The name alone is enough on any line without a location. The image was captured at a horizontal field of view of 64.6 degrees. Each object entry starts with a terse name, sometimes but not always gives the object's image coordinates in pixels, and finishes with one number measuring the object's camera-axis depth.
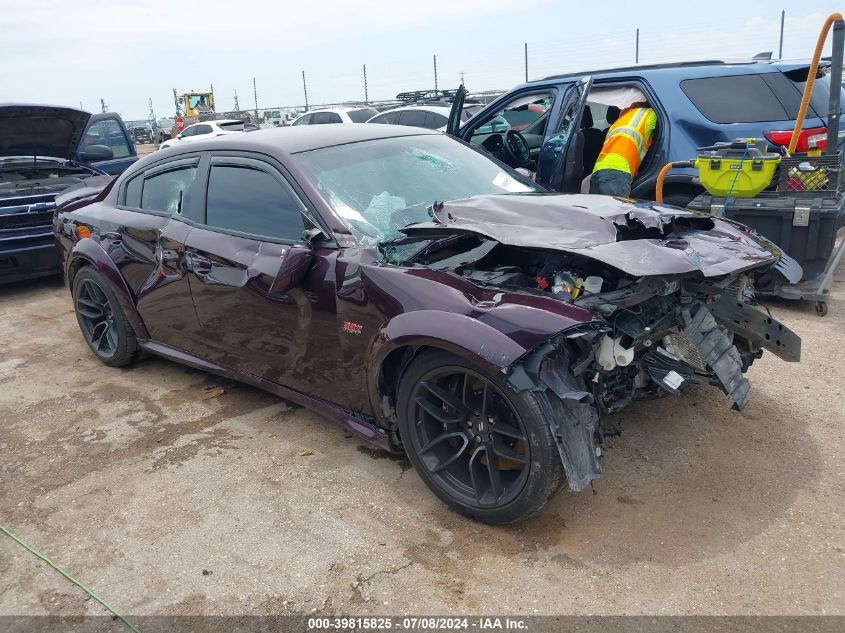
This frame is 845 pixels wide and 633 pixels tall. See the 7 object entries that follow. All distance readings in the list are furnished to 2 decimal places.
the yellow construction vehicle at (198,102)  39.31
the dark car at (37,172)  6.70
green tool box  4.86
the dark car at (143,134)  38.31
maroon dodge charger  2.57
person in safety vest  5.27
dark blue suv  5.22
